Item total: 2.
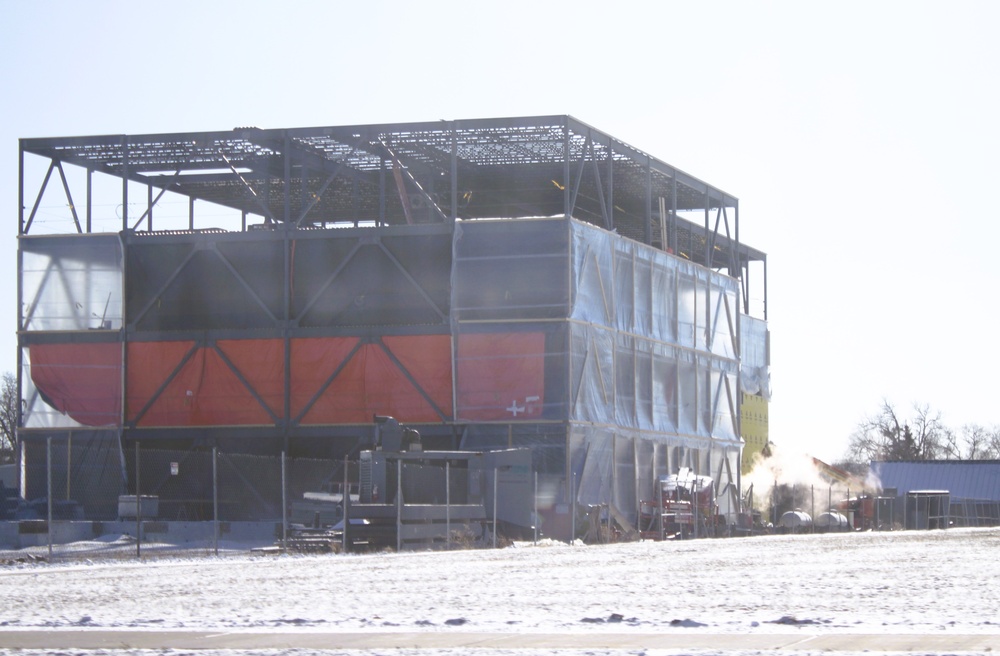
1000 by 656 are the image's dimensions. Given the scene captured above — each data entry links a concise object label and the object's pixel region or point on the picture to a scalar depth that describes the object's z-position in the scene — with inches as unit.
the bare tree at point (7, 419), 5003.7
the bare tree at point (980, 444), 6771.7
